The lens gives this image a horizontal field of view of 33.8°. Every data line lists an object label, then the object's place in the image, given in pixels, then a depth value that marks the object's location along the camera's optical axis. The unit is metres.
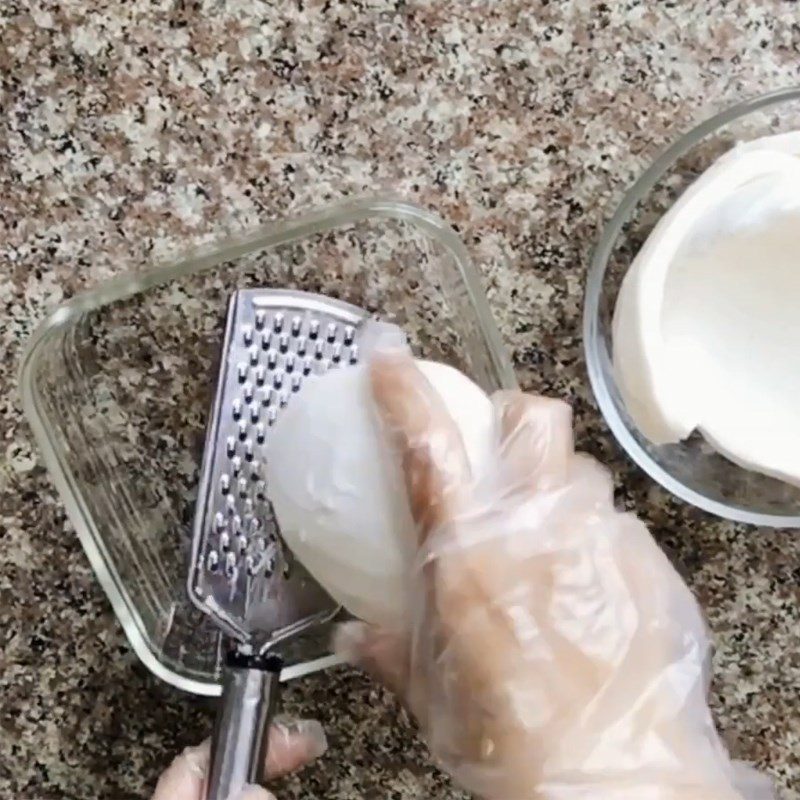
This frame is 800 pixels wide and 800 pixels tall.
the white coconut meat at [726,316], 0.66
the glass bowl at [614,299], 0.70
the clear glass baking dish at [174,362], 0.66
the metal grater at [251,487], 0.63
